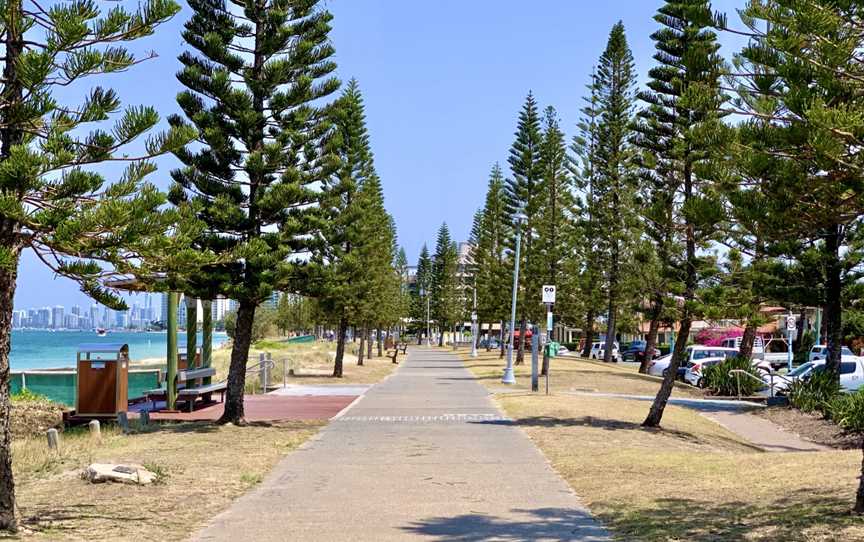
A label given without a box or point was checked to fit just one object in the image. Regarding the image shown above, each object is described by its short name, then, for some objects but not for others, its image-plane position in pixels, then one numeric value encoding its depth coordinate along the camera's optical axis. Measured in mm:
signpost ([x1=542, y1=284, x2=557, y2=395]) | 23812
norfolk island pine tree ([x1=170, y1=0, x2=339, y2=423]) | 15922
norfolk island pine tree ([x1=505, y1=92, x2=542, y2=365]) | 41000
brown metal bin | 17284
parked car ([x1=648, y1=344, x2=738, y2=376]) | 36875
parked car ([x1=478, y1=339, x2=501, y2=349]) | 76906
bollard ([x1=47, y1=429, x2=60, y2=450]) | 12828
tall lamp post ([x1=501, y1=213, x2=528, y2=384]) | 28578
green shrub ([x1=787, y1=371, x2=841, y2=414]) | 20125
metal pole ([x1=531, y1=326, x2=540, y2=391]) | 24812
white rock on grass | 9664
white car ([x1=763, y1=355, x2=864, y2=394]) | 24594
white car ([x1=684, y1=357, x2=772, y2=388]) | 31750
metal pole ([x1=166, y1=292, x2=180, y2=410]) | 18734
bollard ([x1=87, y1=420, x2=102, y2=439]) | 13931
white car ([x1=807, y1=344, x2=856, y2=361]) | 35503
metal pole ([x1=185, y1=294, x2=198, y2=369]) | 19766
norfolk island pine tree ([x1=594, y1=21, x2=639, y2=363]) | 41500
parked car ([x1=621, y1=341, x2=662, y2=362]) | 60831
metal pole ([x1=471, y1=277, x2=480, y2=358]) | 59312
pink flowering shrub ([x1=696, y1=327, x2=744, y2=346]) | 61300
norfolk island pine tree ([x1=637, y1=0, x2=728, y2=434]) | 9641
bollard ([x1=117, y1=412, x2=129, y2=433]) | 15556
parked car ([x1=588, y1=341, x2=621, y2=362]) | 60662
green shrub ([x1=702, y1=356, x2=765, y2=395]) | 26516
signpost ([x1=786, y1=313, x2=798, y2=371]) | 33300
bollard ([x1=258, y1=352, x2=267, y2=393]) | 25642
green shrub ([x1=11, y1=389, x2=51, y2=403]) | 21061
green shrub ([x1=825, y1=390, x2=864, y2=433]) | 16031
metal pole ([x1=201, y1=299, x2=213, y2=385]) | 20812
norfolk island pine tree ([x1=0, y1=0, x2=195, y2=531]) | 6801
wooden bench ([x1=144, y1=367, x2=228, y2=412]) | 18578
